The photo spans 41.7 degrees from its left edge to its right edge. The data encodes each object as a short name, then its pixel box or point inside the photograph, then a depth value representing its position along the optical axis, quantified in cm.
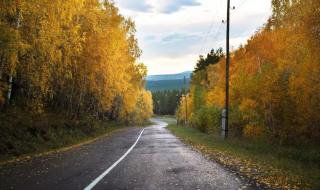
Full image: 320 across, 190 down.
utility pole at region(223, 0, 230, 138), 3007
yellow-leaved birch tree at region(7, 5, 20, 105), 1708
